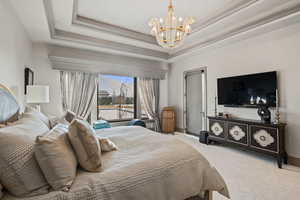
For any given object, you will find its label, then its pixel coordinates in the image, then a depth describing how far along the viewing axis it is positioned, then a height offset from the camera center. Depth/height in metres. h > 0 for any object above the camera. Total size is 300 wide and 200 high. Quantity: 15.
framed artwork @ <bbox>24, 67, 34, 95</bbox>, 2.81 +0.48
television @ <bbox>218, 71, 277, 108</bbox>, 2.99 +0.22
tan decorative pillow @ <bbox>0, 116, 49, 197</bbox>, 0.87 -0.39
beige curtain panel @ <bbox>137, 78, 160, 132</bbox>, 5.07 +0.15
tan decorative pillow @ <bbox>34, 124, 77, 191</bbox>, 0.95 -0.40
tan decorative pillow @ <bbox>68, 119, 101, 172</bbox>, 1.17 -0.37
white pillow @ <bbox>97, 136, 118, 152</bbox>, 1.60 -0.48
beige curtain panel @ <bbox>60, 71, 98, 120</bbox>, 3.79 +0.26
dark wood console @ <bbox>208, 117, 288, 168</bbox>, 2.68 -0.71
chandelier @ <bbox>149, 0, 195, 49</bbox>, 2.44 +1.17
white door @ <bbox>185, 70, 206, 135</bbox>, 4.45 -0.05
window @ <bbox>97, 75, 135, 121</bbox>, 4.52 +0.08
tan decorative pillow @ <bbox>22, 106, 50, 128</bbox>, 1.67 -0.16
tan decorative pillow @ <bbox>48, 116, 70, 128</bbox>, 1.97 -0.27
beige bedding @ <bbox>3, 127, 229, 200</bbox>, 1.00 -0.57
